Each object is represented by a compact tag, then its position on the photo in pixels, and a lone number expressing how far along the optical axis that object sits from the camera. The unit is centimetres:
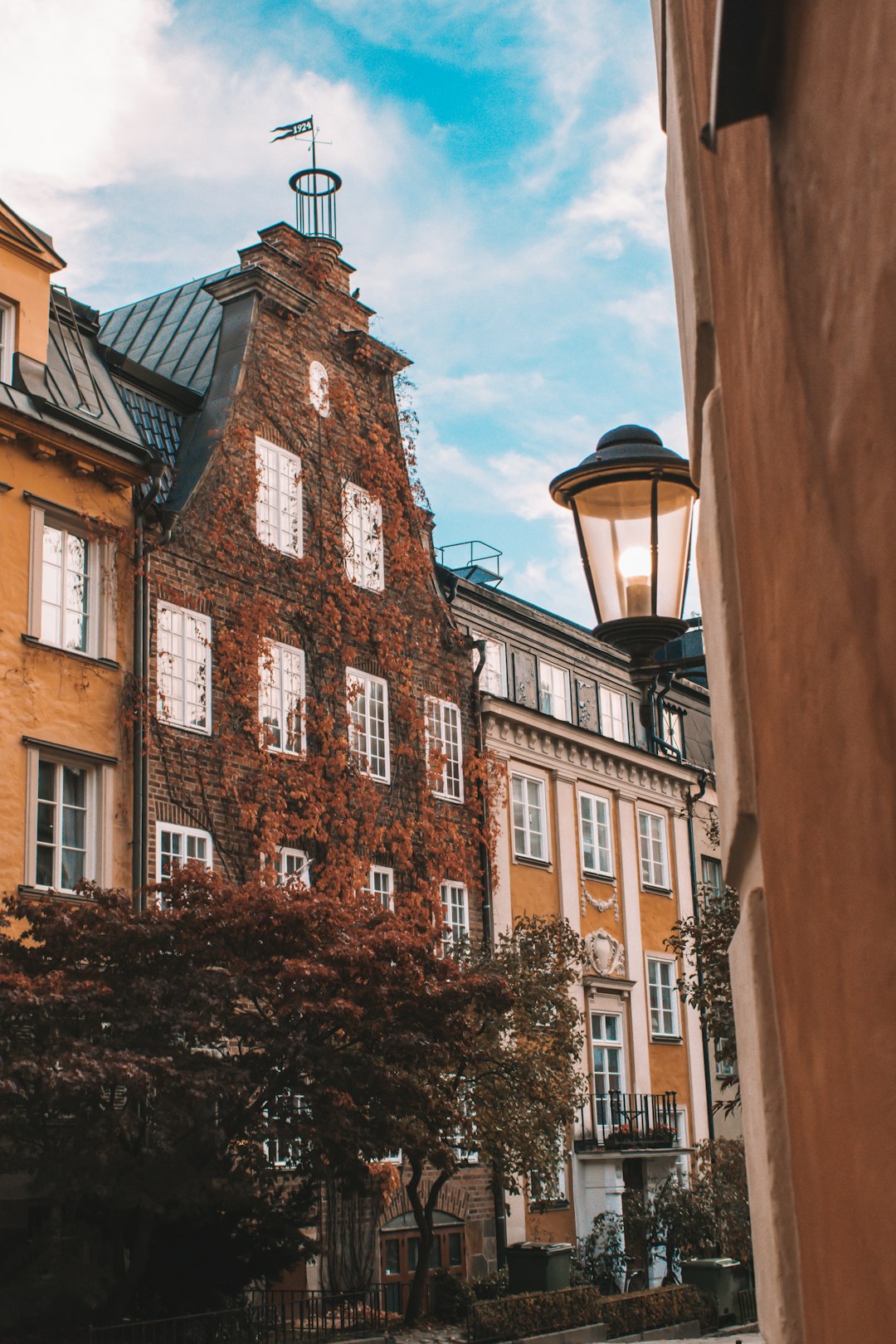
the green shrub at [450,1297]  2583
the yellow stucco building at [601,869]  3256
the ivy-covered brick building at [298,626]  2459
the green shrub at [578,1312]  2270
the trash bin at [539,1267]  2505
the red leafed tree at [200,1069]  1683
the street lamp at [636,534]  719
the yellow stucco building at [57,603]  2184
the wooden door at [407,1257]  2622
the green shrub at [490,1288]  2600
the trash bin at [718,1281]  2755
